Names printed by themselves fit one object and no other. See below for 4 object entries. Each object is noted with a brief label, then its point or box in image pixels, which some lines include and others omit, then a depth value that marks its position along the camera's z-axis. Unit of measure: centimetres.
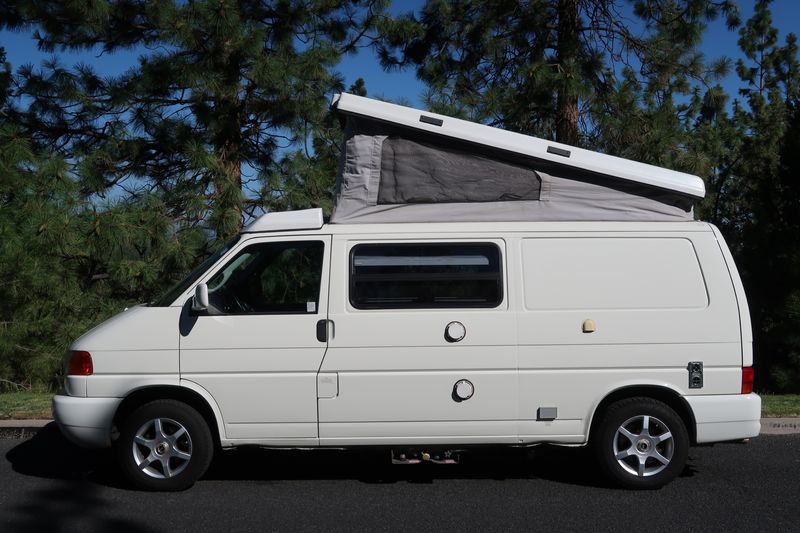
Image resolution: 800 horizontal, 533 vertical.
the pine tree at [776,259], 1248
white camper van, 582
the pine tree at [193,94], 1130
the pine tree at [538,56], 1219
